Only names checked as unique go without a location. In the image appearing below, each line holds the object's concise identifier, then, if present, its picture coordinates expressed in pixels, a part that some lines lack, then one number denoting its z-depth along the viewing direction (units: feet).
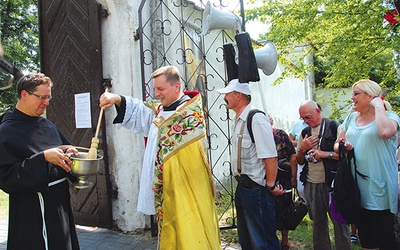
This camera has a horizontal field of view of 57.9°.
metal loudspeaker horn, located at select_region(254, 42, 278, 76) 12.76
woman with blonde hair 10.57
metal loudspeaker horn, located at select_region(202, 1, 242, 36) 12.97
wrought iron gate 16.76
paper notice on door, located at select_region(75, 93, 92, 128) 16.71
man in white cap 10.28
